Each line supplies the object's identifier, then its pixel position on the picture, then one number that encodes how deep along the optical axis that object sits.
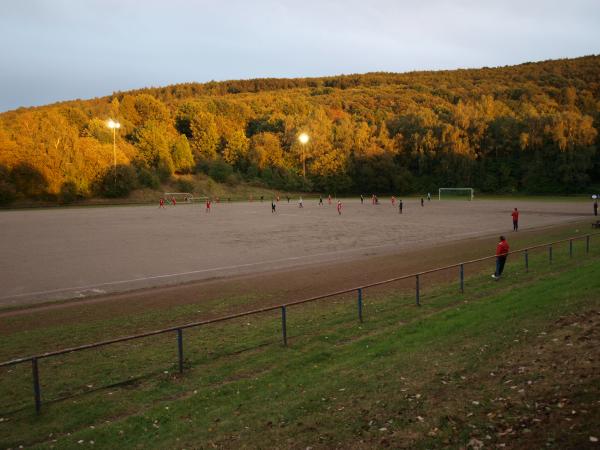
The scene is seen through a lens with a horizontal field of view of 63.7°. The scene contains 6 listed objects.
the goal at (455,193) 94.19
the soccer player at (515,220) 32.75
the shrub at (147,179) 92.94
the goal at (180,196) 89.12
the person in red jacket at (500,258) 16.69
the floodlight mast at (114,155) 81.43
